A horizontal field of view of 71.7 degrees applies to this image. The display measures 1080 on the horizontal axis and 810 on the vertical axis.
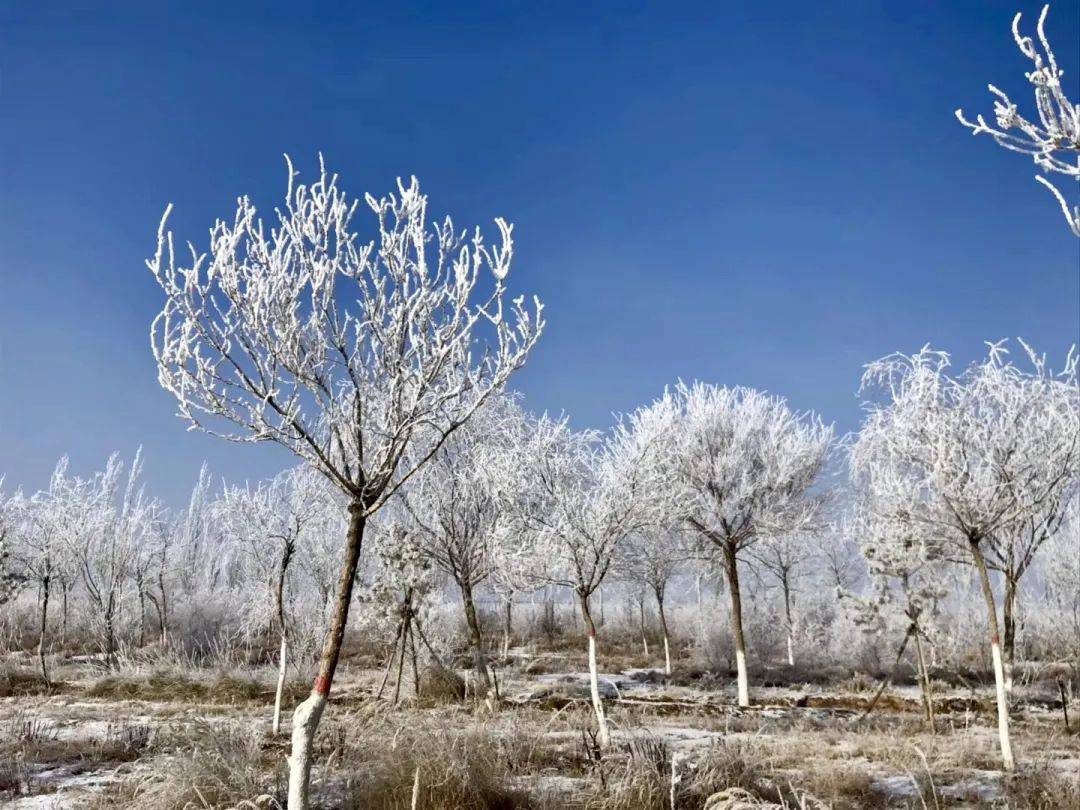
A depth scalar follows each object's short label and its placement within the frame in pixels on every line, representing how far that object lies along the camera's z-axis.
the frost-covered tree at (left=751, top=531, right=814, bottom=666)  29.19
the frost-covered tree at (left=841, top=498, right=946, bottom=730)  12.45
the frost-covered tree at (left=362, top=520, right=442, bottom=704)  15.55
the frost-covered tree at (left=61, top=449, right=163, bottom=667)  26.67
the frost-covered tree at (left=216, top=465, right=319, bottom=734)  13.70
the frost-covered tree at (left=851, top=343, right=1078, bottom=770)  9.83
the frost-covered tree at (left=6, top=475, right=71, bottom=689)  23.59
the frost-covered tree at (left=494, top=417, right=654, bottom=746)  11.84
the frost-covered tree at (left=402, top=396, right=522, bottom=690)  17.48
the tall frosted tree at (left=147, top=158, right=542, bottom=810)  5.48
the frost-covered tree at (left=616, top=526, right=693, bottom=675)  23.64
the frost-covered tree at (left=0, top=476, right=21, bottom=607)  20.28
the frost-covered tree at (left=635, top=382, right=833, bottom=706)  19.16
